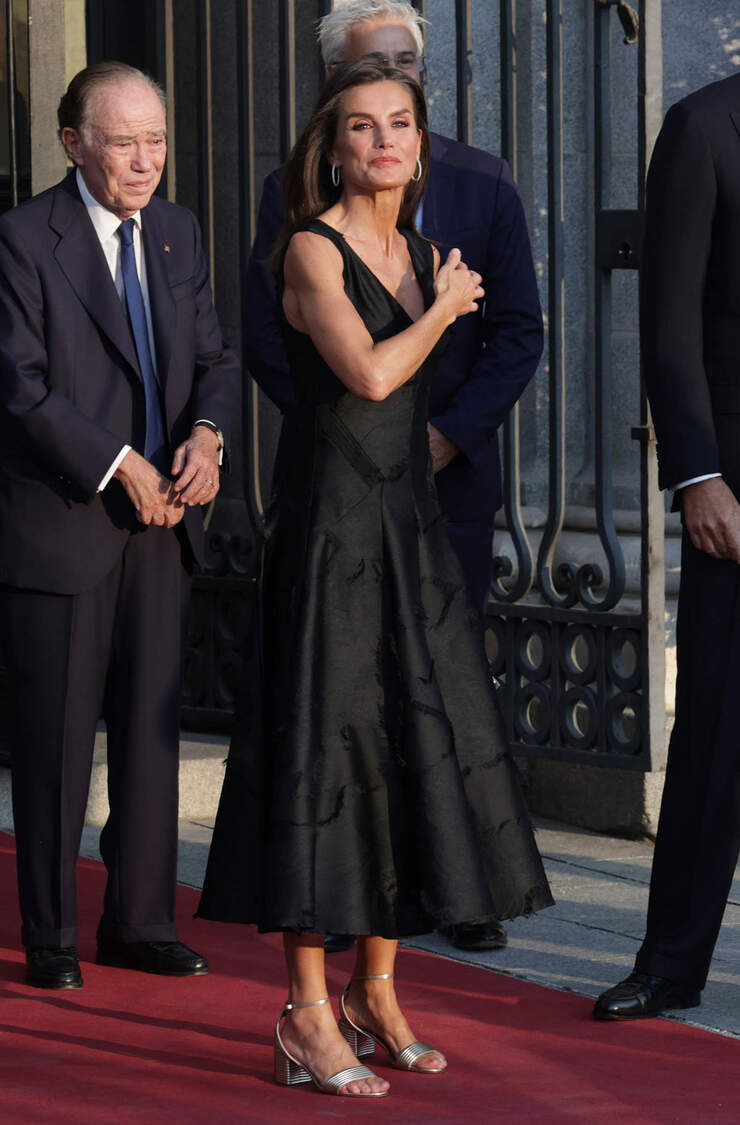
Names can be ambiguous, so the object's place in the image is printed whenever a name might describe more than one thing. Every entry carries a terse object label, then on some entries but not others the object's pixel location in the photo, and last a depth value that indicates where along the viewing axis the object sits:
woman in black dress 7.73
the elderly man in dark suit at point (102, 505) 9.43
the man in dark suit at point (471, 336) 9.98
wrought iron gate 12.19
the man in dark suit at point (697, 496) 8.47
